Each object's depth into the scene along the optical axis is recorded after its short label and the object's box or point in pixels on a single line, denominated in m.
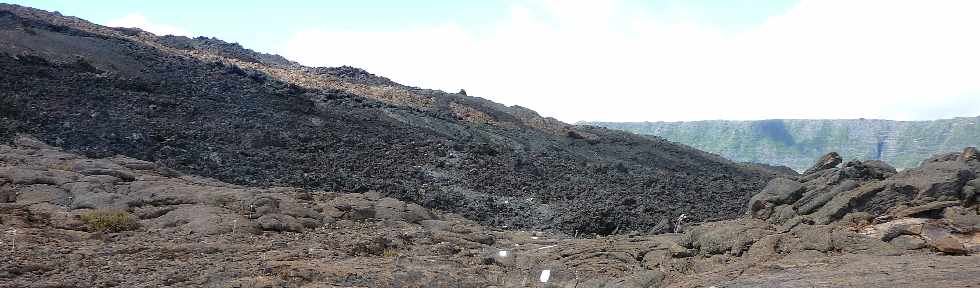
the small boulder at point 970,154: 12.41
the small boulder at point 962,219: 8.80
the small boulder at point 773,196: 12.82
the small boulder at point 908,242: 8.54
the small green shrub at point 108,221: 11.50
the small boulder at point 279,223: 12.96
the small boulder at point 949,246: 8.03
